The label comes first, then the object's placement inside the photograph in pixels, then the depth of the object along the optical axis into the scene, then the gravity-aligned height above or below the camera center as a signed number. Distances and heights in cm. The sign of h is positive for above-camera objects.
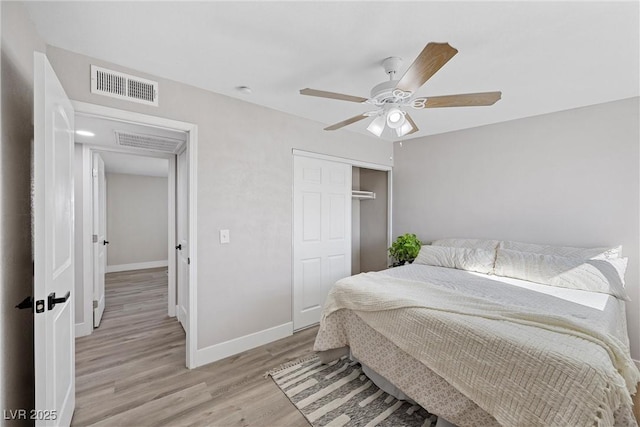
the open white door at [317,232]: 319 -27
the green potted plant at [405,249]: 364 -51
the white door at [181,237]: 300 -31
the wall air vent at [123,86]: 194 +94
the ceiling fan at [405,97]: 134 +73
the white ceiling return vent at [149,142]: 271 +74
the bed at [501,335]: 117 -69
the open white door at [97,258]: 314 -59
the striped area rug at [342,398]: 178 -138
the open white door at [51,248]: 120 -19
